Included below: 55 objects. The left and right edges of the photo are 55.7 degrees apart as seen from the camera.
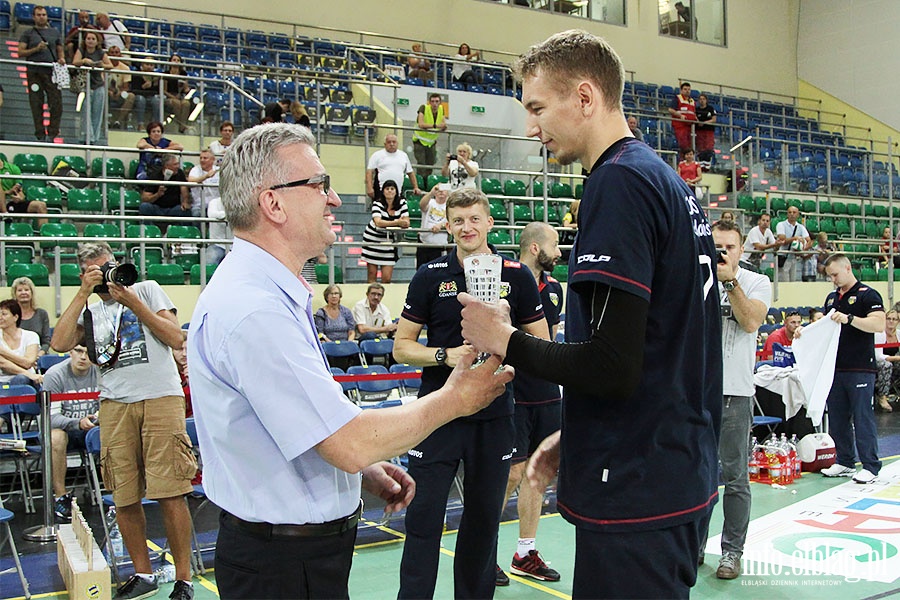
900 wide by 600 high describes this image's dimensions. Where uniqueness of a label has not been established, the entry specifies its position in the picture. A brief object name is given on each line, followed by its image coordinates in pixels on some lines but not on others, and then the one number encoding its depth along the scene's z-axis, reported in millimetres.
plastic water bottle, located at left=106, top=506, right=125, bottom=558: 5637
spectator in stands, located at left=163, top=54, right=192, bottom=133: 12766
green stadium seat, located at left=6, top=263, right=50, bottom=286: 9156
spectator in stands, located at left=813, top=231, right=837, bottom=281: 14934
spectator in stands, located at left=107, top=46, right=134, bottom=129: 12438
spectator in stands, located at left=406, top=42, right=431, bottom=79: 17156
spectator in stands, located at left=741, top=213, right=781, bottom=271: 13825
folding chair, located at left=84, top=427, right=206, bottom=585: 5035
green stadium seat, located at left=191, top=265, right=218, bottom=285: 9891
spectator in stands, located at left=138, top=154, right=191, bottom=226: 10422
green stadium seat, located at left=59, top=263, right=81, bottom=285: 9469
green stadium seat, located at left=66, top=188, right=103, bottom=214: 10688
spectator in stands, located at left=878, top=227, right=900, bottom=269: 16078
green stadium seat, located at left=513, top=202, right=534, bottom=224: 13625
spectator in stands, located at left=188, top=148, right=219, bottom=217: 10469
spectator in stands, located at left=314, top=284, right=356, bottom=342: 9711
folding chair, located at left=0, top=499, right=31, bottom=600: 4584
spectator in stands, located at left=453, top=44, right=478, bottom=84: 17984
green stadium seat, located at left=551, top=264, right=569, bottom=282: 12586
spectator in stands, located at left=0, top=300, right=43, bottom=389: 7152
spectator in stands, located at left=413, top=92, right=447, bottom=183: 13312
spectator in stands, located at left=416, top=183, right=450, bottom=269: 10867
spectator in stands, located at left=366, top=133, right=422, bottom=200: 11273
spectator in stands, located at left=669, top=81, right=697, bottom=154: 17141
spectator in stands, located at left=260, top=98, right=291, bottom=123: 10812
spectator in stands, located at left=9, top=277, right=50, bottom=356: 8242
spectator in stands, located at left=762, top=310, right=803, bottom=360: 9852
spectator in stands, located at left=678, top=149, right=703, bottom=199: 15070
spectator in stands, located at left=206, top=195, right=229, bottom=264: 10069
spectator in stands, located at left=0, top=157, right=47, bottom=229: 9984
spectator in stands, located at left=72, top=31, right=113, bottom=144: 11445
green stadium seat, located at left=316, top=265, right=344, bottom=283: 11156
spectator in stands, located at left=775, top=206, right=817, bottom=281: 14562
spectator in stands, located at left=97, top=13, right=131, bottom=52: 13023
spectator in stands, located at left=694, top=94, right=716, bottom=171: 17203
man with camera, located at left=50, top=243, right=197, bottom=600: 4609
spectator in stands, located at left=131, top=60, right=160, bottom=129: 12469
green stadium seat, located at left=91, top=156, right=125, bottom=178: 11453
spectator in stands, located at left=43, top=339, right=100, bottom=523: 6785
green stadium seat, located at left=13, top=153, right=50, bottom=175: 10930
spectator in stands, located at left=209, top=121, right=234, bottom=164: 11023
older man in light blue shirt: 1875
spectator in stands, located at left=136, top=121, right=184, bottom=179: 10750
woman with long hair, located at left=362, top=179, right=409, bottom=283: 10664
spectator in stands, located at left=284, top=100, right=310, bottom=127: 11805
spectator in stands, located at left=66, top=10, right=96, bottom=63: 12250
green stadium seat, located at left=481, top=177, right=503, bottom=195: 13628
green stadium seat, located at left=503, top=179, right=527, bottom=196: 13906
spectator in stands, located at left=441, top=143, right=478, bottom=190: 11258
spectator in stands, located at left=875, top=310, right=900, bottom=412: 11891
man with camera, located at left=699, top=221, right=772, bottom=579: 5055
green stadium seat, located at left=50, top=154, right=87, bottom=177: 11103
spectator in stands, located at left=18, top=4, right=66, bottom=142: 11625
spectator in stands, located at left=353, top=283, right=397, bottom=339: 10156
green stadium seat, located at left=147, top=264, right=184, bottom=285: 9867
